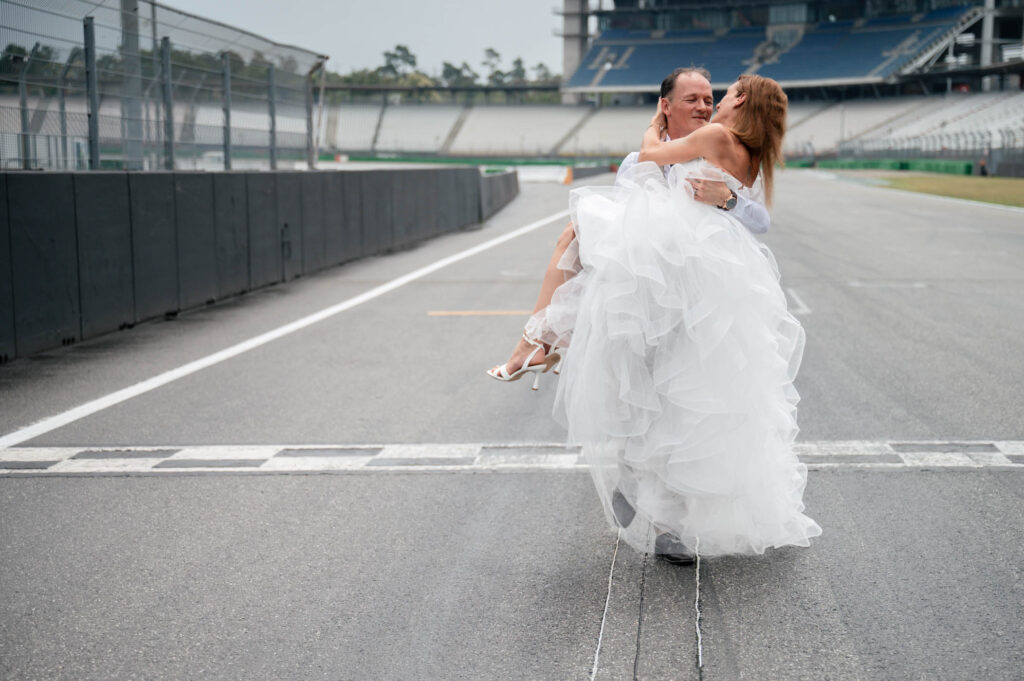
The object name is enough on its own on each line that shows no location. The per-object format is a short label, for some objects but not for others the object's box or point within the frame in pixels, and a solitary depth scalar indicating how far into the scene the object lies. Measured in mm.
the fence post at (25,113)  9000
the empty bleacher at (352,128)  97562
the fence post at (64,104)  9664
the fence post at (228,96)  13577
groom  4074
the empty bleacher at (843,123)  80188
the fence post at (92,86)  10070
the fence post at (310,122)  16812
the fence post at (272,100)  15289
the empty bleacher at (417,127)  96062
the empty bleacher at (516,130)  91688
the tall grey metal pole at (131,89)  10891
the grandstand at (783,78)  78812
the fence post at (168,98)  11758
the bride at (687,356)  3859
